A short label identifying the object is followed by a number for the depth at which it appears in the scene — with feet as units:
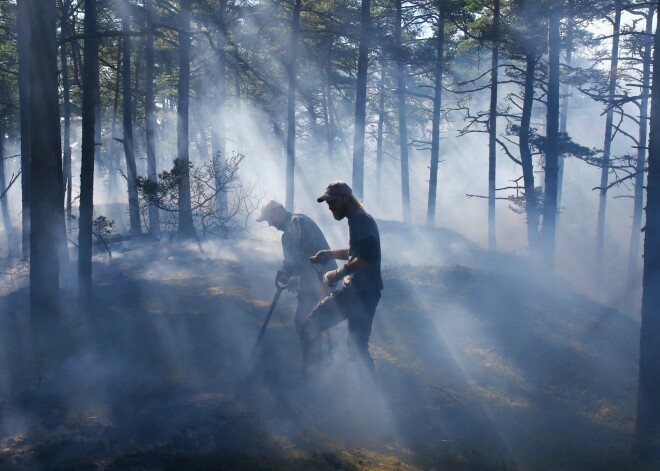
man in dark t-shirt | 21.38
